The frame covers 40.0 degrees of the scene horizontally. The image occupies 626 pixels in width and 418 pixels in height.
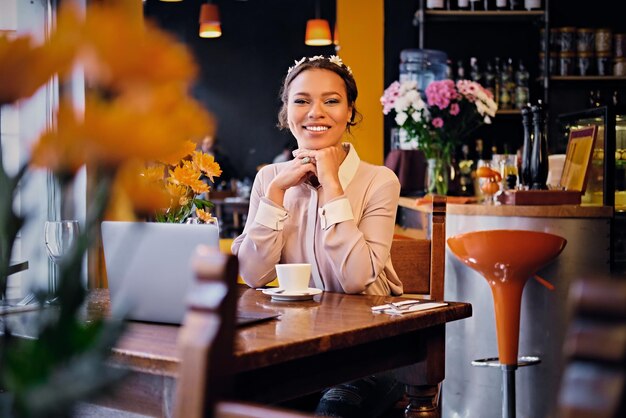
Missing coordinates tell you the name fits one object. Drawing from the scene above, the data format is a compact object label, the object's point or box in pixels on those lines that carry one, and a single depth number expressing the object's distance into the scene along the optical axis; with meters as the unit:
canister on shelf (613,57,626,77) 6.73
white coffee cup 2.07
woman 2.33
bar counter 3.48
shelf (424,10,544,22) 6.71
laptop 1.49
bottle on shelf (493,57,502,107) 6.75
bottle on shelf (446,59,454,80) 6.61
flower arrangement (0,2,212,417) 0.40
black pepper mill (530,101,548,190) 3.76
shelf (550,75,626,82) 6.68
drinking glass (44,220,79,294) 1.87
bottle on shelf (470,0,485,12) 6.75
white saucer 2.03
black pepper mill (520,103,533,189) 3.82
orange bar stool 3.28
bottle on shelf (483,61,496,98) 6.77
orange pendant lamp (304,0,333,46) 8.23
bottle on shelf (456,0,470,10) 6.73
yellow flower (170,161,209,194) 2.05
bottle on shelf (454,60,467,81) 6.68
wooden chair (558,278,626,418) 0.45
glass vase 4.88
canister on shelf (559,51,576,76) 6.73
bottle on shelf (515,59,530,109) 6.77
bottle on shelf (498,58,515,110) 6.74
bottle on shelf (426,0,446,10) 6.66
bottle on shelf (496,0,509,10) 6.74
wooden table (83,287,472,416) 1.37
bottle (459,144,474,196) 4.95
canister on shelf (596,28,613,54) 6.68
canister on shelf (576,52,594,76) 6.71
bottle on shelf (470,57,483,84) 6.69
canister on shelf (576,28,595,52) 6.70
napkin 1.82
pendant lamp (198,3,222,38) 8.34
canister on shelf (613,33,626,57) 6.75
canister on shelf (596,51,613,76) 6.73
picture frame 3.68
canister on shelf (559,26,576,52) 6.73
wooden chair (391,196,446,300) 2.52
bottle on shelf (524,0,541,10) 6.71
